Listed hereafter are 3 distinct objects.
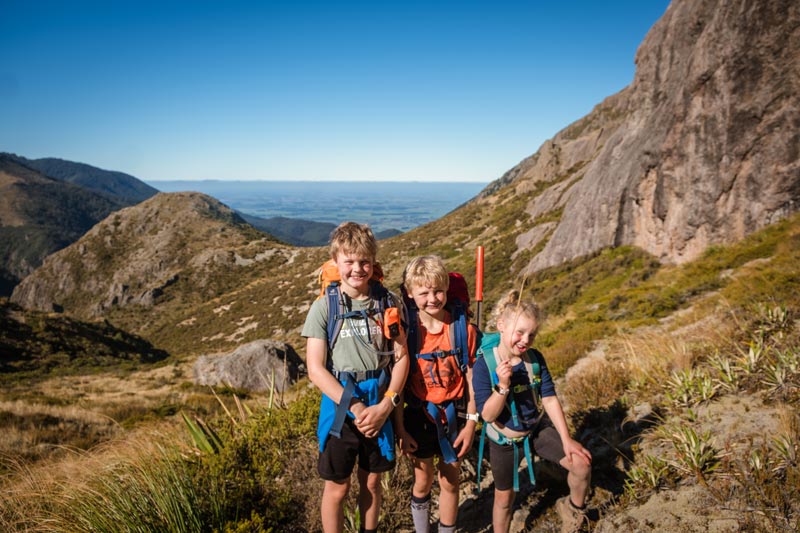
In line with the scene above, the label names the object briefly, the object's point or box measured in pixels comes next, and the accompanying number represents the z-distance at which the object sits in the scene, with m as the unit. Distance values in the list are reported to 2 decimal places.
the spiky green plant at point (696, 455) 2.91
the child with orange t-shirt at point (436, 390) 2.80
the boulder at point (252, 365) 16.95
